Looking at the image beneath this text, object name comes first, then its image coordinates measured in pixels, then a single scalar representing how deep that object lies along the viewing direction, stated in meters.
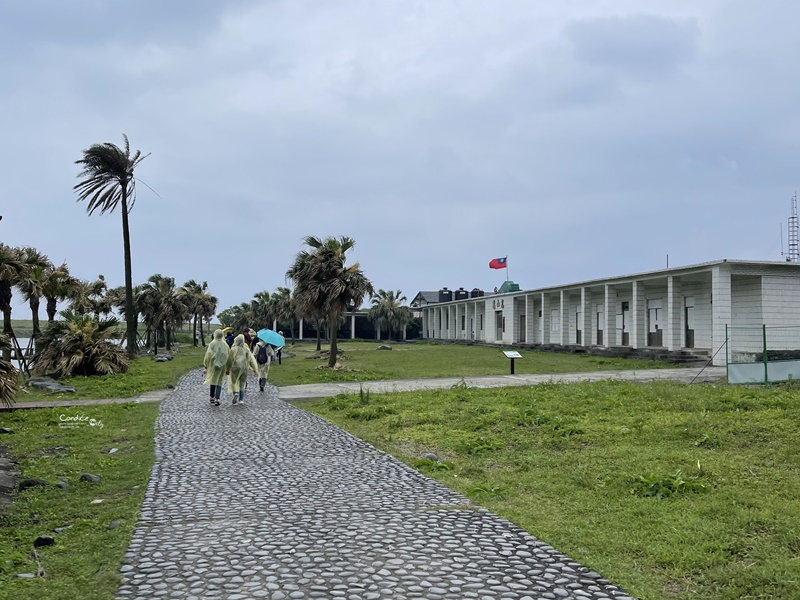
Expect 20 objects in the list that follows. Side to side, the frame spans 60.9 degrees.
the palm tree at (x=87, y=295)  41.59
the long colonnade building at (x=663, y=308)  29.44
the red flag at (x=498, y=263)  67.05
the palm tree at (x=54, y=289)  34.42
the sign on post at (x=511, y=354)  23.41
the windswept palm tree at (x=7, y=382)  12.11
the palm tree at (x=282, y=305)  73.25
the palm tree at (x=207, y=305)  77.56
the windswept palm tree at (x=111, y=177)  33.50
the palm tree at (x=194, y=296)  64.62
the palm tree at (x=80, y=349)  24.69
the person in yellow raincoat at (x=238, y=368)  16.33
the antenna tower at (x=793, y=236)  48.36
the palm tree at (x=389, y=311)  87.00
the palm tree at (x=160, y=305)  54.16
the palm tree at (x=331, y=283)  29.47
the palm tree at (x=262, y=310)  82.75
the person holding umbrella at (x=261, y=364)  19.70
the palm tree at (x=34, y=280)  29.99
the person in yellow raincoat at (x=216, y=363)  15.86
